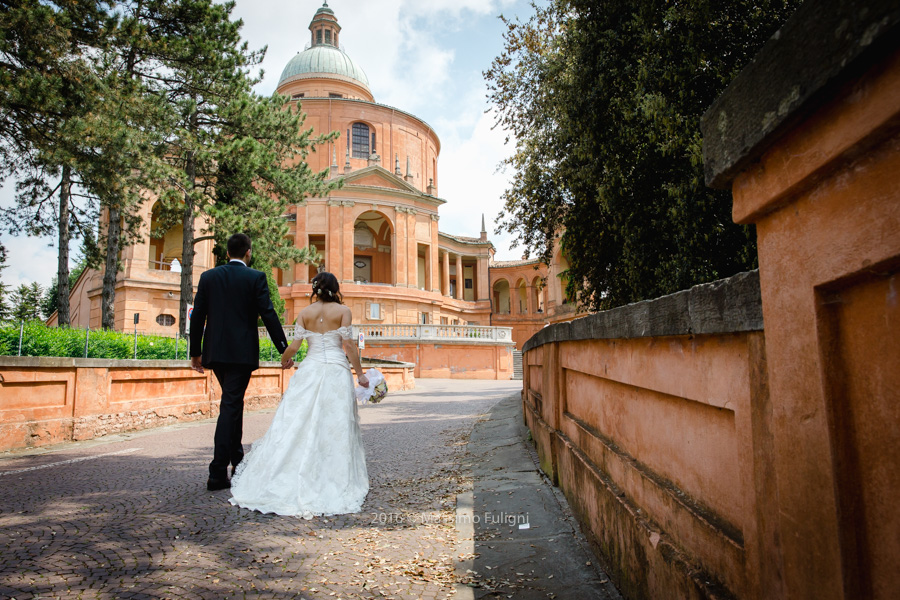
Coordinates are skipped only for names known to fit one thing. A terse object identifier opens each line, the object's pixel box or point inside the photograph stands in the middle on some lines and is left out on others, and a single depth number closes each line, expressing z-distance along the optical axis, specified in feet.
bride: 13.99
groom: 15.30
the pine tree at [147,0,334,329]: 50.24
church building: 95.71
